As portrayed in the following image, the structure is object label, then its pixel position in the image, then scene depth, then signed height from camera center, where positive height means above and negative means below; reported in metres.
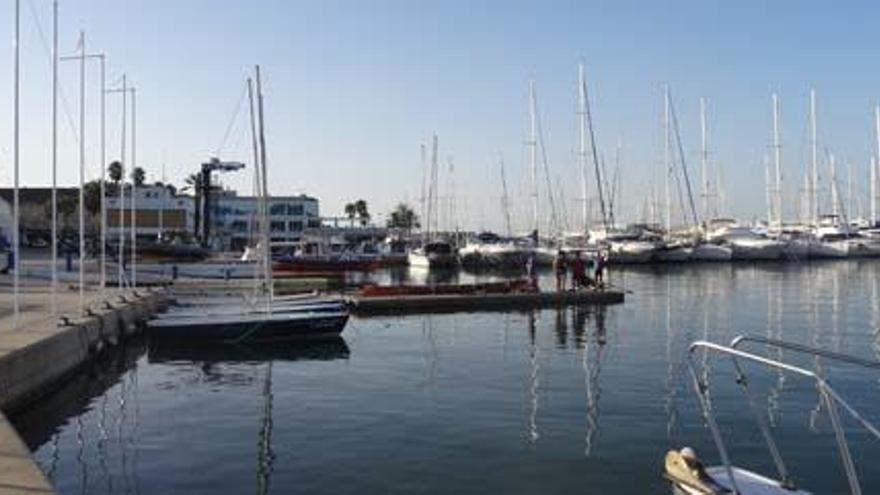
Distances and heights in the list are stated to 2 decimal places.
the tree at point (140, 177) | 185.62 +14.45
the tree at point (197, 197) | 101.94 +5.78
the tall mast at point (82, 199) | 35.59 +2.04
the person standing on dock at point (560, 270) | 53.25 -0.66
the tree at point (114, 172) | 169.38 +13.68
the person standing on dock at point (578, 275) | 53.47 -0.89
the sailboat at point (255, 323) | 35.62 -2.10
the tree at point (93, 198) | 162.38 +9.27
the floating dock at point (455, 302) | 47.25 -1.96
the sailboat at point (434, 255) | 103.06 +0.25
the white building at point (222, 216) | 146.00 +6.73
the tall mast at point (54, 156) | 31.00 +2.97
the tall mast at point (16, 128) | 27.39 +3.31
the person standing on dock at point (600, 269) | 53.56 -0.63
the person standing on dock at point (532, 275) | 51.75 -0.90
